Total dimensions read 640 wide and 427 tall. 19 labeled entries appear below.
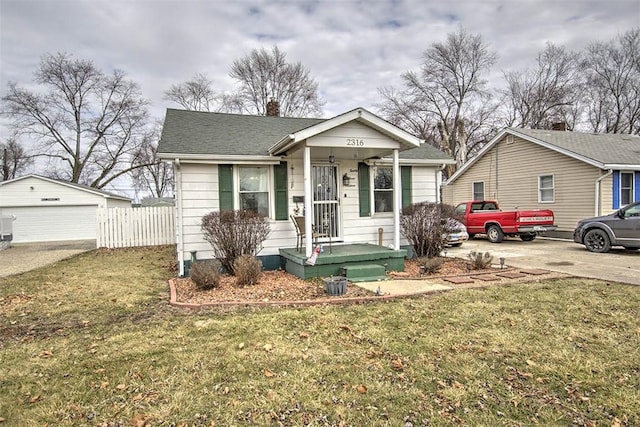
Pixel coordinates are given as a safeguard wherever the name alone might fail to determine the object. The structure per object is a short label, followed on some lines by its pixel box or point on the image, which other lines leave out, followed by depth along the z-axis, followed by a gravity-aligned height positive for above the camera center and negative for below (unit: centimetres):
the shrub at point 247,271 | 645 -109
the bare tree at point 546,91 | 2916 +950
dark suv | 977 -76
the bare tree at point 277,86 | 2862 +1008
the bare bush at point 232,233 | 715 -43
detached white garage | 1859 +42
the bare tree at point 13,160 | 3180 +516
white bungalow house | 741 +77
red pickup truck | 1288 -56
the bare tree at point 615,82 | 2786 +966
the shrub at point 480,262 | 771 -120
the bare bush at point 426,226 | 854 -44
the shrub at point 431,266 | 723 -118
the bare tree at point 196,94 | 2886 +966
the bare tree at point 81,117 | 2773 +797
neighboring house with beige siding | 1334 +135
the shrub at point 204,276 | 609 -110
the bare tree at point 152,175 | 3155 +422
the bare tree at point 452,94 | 2977 +971
